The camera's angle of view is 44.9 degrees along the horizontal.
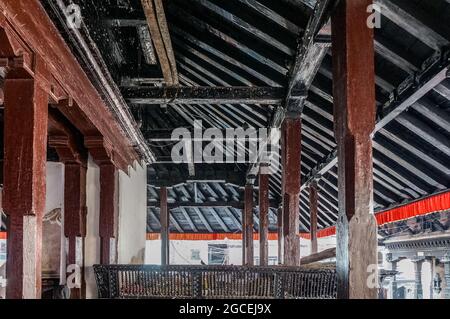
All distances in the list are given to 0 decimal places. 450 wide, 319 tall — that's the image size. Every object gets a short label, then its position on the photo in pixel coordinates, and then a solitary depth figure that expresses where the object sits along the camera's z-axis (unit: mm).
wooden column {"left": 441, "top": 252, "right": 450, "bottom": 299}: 10016
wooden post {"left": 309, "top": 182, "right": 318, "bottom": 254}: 11628
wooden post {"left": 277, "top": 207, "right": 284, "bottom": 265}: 12527
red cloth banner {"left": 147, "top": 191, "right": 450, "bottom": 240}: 8277
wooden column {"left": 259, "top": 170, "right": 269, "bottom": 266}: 10039
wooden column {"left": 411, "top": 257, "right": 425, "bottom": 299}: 12398
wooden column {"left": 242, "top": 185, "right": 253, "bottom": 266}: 13102
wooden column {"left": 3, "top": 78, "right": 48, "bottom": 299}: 3018
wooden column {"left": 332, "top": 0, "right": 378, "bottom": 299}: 2902
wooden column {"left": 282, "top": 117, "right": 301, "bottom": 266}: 5504
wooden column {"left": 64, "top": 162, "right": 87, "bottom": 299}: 5832
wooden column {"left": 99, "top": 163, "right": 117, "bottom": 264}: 6352
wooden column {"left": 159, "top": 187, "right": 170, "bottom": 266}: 13406
